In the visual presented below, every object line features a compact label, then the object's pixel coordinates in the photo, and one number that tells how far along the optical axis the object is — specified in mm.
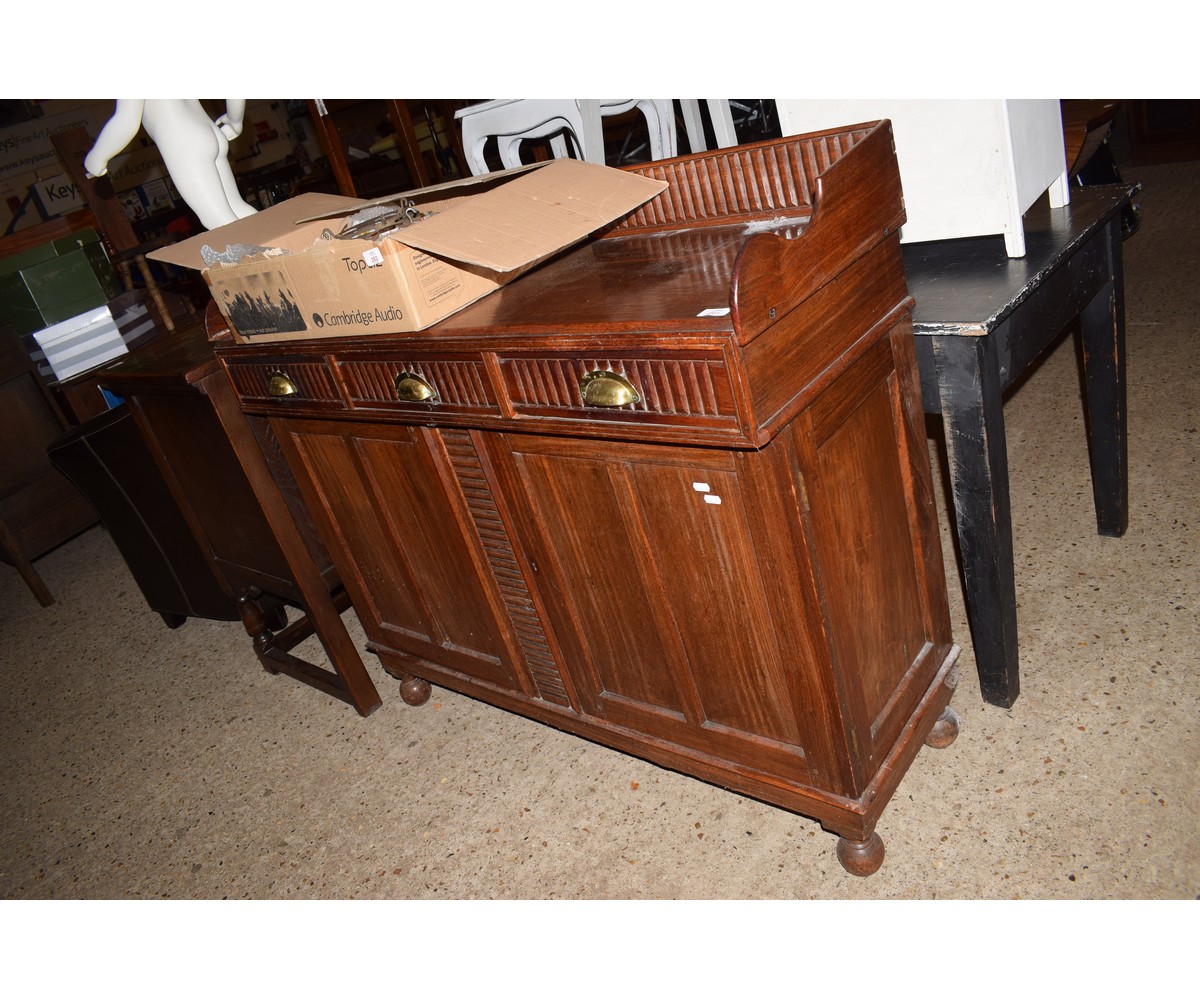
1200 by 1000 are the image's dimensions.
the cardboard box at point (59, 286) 4082
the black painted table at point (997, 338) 1490
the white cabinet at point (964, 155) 1578
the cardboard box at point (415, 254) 1384
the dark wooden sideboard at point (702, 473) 1216
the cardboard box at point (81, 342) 3605
